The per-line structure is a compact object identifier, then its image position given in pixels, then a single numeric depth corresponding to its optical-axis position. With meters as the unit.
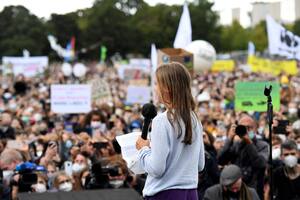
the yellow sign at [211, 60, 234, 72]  40.15
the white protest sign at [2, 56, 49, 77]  30.92
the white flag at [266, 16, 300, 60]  15.98
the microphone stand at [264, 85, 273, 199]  5.76
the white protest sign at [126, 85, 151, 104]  17.25
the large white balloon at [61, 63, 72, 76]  32.38
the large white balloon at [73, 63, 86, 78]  30.11
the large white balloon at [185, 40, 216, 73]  15.20
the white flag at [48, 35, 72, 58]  47.74
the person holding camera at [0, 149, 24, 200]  7.47
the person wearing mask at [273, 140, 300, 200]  8.00
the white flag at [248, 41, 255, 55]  36.19
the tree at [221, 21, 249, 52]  92.56
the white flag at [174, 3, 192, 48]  13.36
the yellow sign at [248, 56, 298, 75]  31.86
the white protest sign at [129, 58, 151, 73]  31.57
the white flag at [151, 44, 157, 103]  13.27
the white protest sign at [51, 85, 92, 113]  14.41
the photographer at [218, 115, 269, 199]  8.28
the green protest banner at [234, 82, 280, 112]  12.91
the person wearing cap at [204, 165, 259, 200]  7.00
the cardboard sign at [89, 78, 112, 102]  17.17
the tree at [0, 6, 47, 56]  74.94
